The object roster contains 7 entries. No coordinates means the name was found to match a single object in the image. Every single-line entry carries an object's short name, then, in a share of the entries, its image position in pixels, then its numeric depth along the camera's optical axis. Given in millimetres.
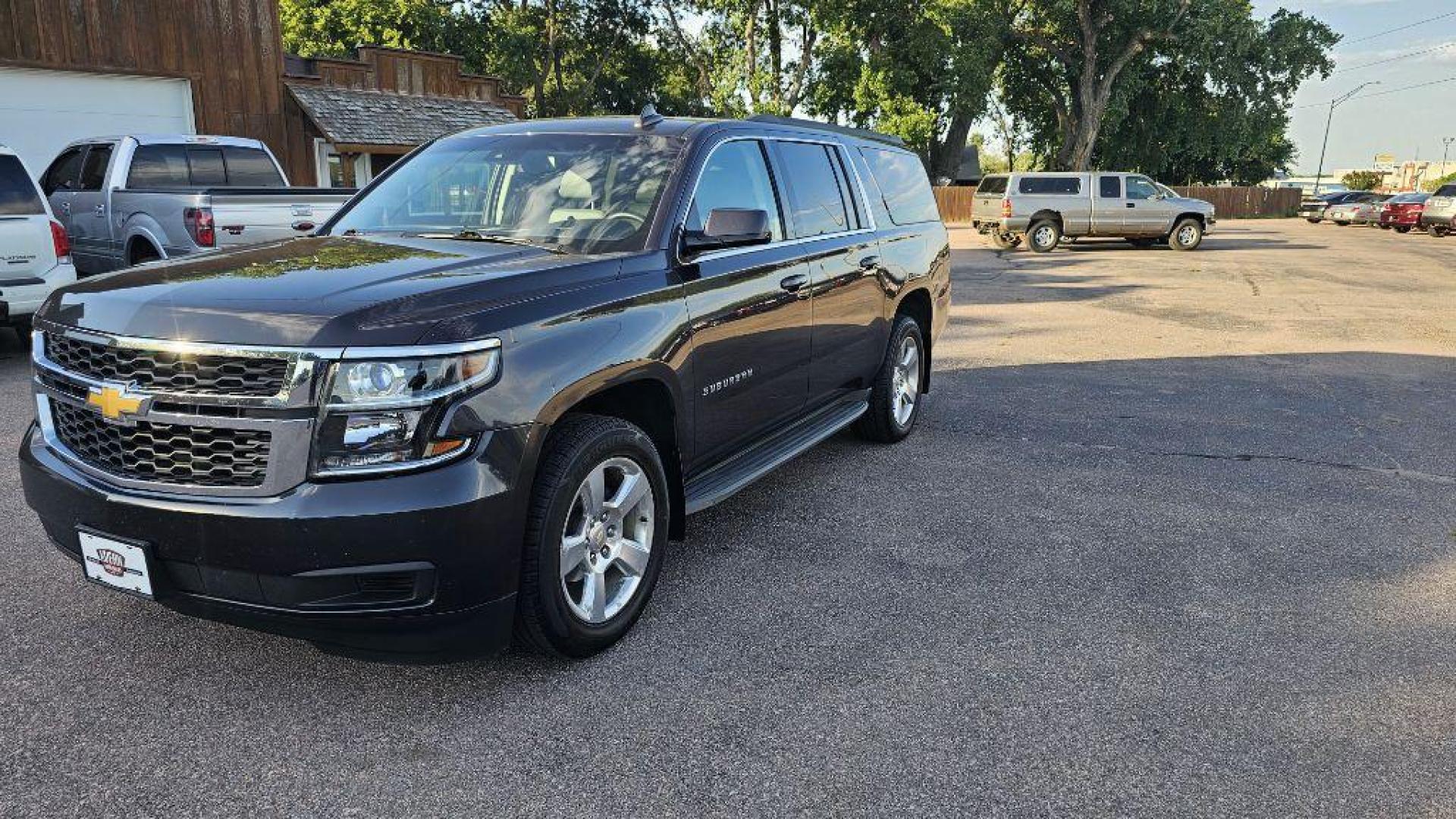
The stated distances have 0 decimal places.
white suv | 8352
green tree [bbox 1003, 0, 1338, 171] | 36562
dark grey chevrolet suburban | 2770
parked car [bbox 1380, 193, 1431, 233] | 37594
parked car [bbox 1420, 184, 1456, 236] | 34906
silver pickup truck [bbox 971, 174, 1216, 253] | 25547
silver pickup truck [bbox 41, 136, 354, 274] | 8992
